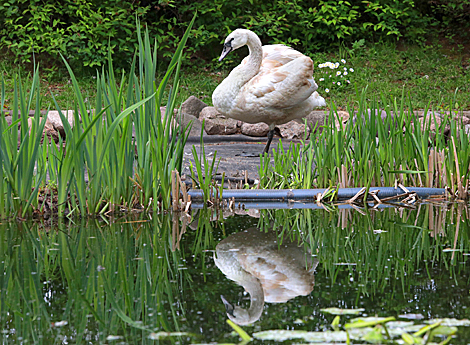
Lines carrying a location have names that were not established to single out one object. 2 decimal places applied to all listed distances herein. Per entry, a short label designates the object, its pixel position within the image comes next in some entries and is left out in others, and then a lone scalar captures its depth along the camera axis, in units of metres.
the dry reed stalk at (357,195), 7.71
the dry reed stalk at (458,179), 7.67
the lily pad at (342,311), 3.69
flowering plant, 19.41
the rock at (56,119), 13.48
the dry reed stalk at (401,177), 8.11
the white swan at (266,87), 11.24
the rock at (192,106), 16.23
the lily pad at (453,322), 3.46
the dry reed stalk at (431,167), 8.04
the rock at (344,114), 14.72
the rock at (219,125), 14.91
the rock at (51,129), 12.61
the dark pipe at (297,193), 7.85
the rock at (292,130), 14.55
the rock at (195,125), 14.58
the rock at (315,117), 15.57
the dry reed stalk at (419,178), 8.03
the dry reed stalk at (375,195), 7.70
